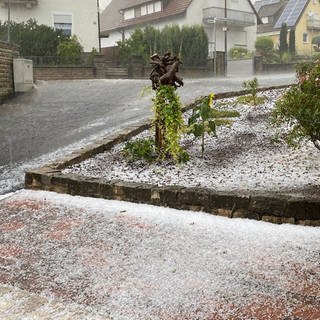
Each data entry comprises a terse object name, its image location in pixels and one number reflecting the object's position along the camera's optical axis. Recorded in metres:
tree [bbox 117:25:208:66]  27.91
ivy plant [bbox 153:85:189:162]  5.43
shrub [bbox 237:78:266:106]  8.79
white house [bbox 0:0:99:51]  26.23
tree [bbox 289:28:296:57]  37.78
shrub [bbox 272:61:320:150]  4.03
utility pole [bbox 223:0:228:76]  28.53
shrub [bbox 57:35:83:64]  21.64
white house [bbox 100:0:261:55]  35.53
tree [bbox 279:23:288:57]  37.59
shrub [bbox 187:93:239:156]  5.58
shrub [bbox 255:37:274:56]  35.34
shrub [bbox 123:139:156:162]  5.73
